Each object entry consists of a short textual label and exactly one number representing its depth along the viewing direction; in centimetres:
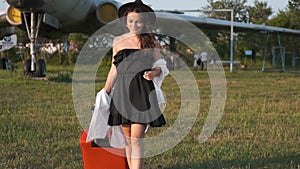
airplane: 2017
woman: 587
